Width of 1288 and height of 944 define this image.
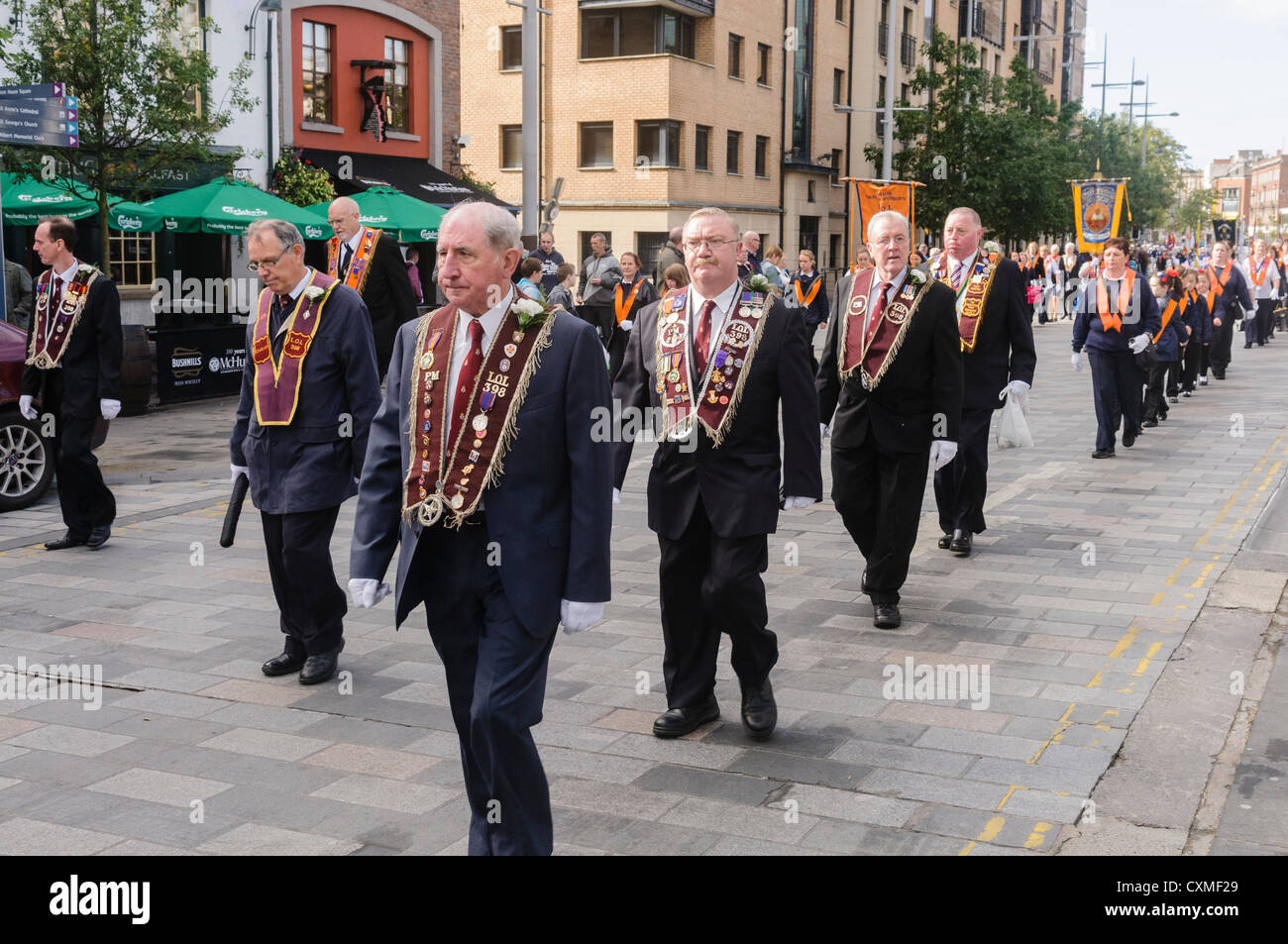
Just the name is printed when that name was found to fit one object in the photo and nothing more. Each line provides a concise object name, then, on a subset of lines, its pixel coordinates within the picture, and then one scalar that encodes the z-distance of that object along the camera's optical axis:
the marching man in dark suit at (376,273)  9.67
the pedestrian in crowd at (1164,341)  15.95
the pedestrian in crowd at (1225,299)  21.50
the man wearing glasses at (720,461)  5.39
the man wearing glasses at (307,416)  6.13
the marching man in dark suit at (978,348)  8.91
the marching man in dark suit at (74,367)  8.73
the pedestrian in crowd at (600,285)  17.78
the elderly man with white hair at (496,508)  3.89
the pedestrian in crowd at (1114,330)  13.21
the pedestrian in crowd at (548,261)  17.02
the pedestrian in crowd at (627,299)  16.70
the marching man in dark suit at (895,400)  7.18
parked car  10.23
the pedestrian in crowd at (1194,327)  18.92
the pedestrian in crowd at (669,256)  15.62
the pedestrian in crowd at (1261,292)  28.61
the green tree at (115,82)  16.53
